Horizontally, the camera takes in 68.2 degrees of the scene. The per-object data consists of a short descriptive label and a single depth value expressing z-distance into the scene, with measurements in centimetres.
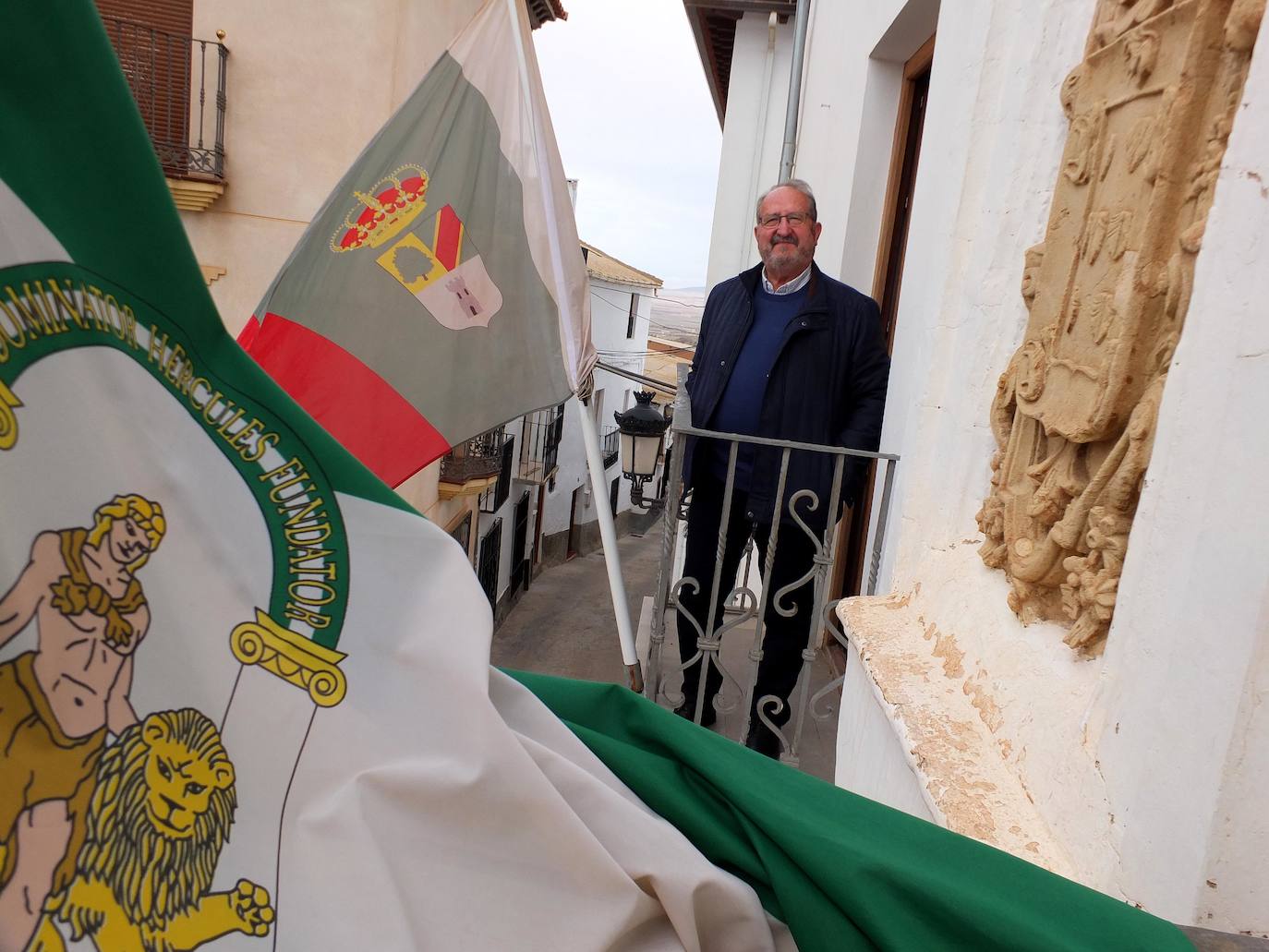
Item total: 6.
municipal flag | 259
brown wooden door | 463
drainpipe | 698
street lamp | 518
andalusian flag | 86
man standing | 324
